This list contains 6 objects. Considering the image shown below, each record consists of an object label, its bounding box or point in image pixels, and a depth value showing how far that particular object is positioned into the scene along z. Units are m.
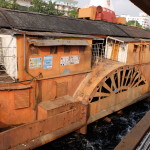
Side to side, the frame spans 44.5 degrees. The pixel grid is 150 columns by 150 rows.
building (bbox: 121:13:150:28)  128.69
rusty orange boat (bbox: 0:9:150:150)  9.82
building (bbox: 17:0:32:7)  59.97
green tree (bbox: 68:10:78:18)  53.72
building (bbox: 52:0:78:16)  85.14
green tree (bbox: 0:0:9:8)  41.03
